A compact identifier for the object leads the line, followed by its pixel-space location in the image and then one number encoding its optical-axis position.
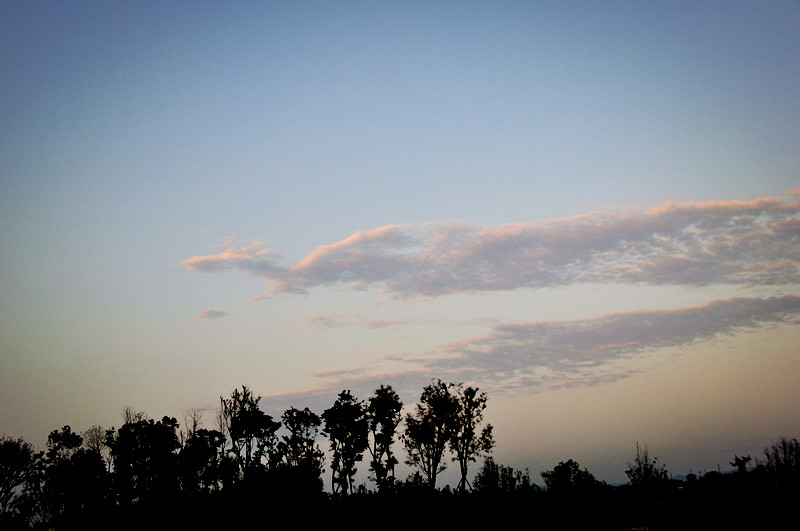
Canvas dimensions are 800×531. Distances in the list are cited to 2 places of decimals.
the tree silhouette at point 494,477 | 73.88
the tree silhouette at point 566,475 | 76.81
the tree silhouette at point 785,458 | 67.81
